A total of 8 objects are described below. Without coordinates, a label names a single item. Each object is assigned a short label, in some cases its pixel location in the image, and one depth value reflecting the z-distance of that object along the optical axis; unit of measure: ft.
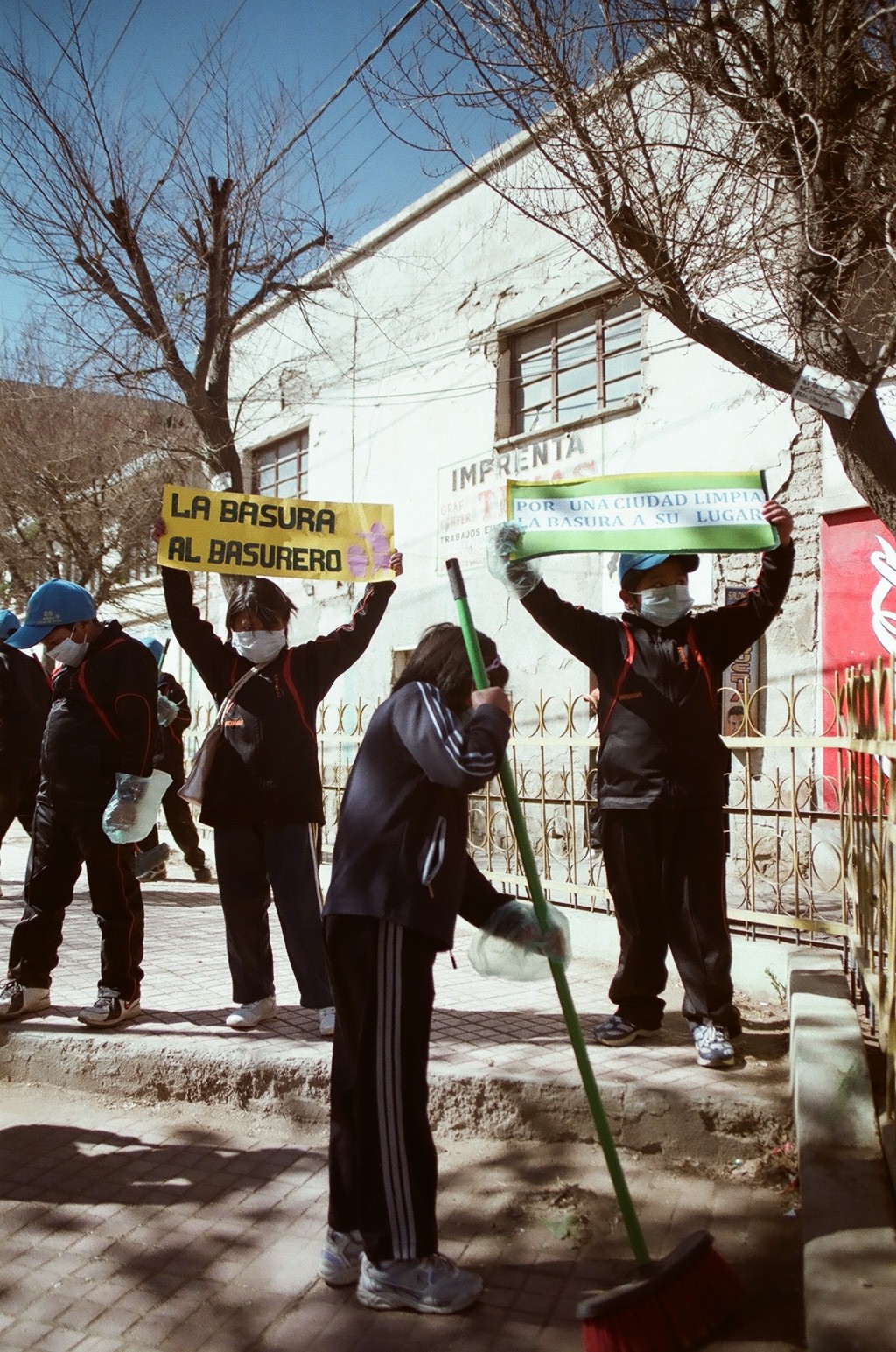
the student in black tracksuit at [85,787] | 15.19
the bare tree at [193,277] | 36.60
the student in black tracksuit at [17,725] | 20.75
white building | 32.37
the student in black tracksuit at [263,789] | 14.66
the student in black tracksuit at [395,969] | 8.85
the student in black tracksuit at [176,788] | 27.86
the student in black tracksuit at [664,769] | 13.35
